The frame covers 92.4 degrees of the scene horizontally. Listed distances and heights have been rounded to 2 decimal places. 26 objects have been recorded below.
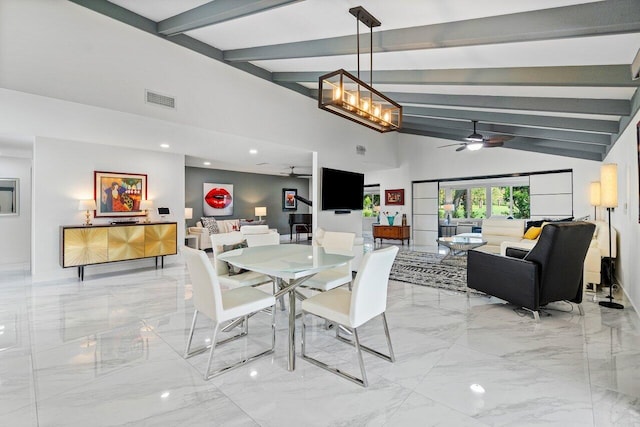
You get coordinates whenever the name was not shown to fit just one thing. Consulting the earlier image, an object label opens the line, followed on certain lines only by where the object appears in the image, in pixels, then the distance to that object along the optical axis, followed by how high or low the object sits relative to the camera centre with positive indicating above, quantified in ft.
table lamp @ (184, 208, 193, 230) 26.58 -0.39
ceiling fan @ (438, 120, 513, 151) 18.21 +4.15
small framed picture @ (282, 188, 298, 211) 37.19 +1.20
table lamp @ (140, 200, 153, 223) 19.20 +0.21
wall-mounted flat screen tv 22.43 +1.54
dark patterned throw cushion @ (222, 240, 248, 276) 10.52 -1.70
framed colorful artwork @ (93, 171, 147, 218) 18.24 +0.93
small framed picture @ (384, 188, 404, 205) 31.68 +1.30
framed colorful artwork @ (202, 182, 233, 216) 30.14 +0.90
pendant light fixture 8.88 +3.35
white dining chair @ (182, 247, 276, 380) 6.97 -2.31
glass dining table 7.29 -1.42
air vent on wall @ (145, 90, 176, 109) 12.06 +4.39
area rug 15.21 -3.60
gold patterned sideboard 16.10 -1.97
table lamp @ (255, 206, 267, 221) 32.45 -0.24
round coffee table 18.73 -2.04
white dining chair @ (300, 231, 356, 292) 9.66 -2.21
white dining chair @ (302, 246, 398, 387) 6.70 -2.26
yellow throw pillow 18.93 -1.46
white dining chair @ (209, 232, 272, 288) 10.05 -2.23
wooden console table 29.86 -2.21
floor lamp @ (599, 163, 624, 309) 11.88 +0.88
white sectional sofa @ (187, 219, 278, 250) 26.08 -1.83
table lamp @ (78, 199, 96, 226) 17.03 +0.06
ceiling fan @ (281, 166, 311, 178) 34.11 +4.00
